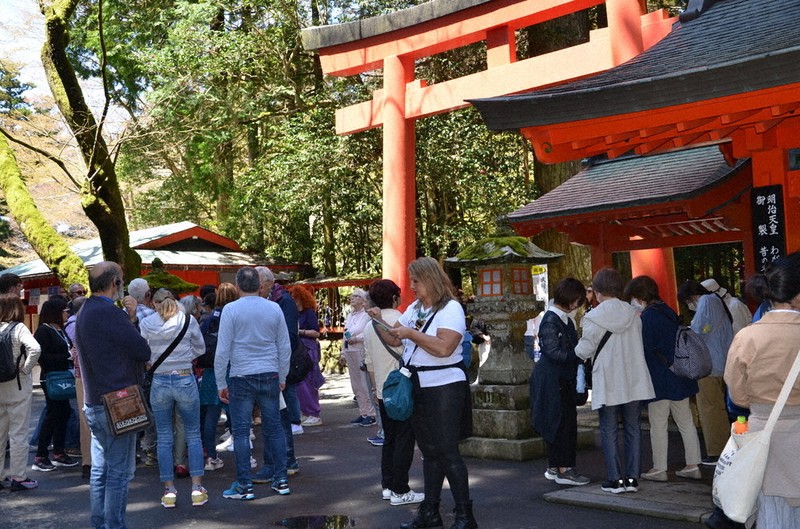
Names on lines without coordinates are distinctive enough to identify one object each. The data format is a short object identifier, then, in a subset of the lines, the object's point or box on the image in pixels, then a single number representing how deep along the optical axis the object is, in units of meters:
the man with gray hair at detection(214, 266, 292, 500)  6.39
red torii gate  10.23
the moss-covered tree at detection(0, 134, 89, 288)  12.61
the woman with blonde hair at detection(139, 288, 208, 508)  6.46
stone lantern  7.98
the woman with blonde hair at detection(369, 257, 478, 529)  5.13
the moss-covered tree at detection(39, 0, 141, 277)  12.40
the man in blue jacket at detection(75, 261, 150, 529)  5.12
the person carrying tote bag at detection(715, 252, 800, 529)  3.70
